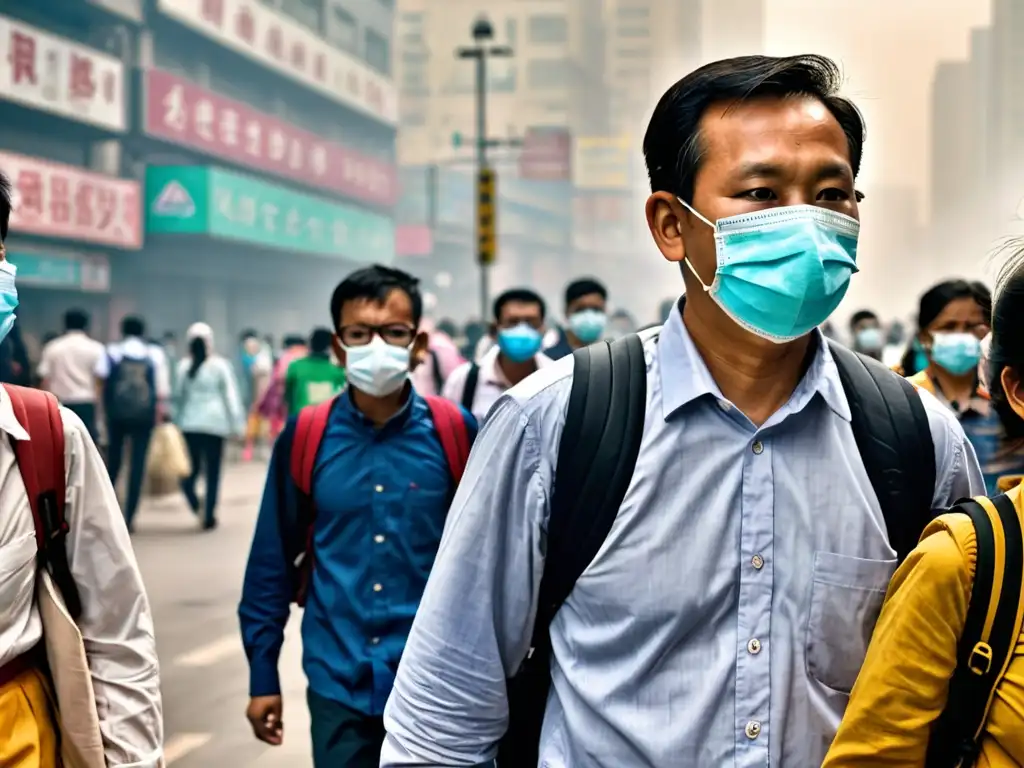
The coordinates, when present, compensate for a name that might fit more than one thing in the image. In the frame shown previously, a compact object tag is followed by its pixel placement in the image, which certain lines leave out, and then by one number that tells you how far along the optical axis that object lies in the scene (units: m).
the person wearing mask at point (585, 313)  8.65
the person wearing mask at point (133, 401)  12.02
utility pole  20.78
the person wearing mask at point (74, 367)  13.00
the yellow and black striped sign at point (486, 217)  20.73
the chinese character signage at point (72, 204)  22.59
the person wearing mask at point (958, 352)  5.07
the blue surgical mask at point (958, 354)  5.14
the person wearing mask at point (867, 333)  9.81
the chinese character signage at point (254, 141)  28.09
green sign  28.48
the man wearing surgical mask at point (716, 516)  1.90
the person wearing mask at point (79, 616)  2.42
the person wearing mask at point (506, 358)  6.95
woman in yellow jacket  1.76
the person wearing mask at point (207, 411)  12.52
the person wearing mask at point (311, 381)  10.85
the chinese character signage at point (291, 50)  31.02
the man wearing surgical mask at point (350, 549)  3.46
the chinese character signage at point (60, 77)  22.38
